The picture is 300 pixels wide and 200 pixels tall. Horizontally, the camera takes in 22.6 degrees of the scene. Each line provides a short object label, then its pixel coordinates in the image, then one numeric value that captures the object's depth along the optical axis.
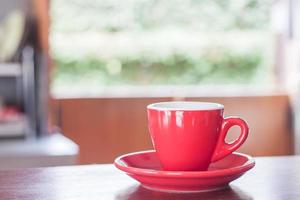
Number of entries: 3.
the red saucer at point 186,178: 0.62
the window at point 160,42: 3.35
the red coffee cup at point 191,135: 0.64
